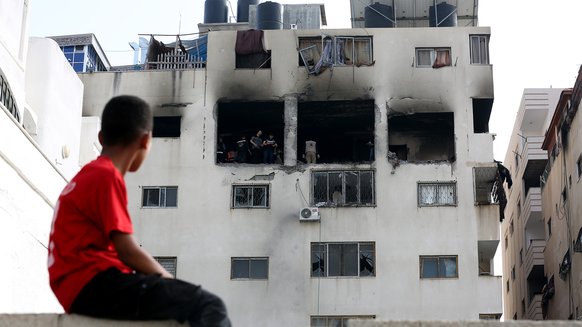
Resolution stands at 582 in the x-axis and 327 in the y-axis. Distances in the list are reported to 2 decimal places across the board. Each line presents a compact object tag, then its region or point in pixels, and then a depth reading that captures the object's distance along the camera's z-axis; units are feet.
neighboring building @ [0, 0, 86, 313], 54.90
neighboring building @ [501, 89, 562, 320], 156.35
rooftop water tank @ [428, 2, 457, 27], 140.77
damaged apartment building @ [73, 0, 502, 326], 120.06
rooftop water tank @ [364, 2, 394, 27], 142.82
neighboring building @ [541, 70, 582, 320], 127.13
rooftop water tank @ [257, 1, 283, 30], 147.43
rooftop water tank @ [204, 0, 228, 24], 163.94
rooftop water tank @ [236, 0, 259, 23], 166.61
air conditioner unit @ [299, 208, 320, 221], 121.80
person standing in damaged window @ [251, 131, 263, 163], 127.54
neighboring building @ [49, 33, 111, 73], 150.10
